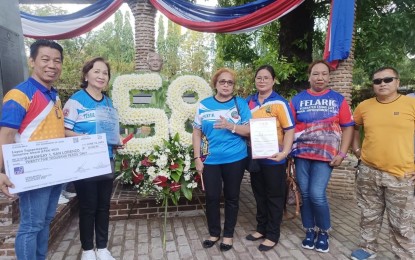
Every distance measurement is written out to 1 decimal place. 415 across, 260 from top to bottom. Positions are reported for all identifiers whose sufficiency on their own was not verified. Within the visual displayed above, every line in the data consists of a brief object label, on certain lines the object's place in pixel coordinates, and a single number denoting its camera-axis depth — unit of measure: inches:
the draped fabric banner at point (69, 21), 227.0
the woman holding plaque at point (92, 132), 97.7
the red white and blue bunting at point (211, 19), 168.6
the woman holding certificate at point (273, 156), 113.5
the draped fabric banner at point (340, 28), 167.5
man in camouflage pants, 100.6
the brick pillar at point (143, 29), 277.1
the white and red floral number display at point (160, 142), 135.4
